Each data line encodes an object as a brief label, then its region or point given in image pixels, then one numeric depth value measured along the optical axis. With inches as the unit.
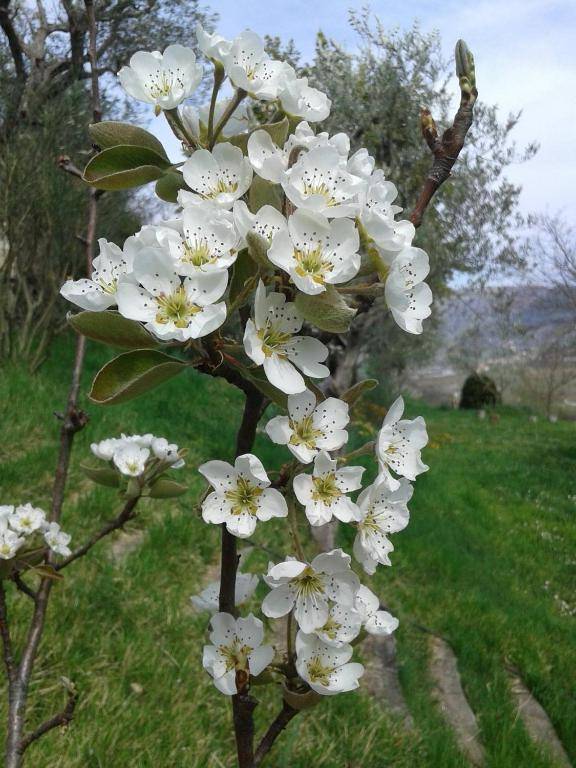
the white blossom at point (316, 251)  9.1
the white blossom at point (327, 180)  9.7
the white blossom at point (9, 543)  16.4
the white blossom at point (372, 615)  10.7
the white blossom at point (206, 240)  9.2
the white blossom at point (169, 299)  9.1
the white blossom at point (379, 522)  10.6
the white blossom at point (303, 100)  11.1
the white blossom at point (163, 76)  11.2
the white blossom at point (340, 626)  9.9
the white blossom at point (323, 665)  10.1
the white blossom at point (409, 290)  10.2
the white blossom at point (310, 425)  9.8
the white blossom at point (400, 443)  10.8
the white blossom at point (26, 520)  18.0
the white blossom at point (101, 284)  10.5
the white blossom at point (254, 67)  11.1
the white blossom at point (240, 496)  9.8
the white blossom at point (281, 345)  9.4
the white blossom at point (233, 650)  10.3
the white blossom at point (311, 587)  9.7
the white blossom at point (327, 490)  9.8
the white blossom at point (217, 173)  9.9
